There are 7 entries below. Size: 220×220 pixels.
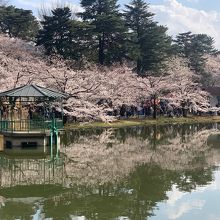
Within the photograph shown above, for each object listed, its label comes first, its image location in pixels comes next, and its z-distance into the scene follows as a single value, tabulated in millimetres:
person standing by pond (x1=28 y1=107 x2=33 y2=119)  38294
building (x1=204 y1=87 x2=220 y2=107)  71250
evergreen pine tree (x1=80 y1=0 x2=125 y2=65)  53375
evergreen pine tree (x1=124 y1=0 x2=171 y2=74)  58219
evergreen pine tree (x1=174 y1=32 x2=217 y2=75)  72562
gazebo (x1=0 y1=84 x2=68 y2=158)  27359
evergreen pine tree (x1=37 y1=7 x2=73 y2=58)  49531
